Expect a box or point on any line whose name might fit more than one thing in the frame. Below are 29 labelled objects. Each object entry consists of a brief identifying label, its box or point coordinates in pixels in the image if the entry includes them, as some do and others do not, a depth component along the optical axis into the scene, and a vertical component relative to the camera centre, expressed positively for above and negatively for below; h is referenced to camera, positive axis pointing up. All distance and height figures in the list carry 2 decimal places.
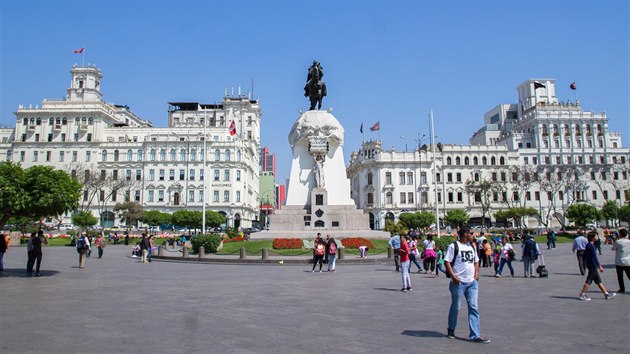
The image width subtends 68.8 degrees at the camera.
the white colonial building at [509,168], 86.56 +11.25
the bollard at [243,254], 26.86 -1.35
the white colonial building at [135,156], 83.88 +14.28
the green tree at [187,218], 62.66 +1.84
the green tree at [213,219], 65.75 +1.76
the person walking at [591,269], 12.41 -1.18
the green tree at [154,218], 66.69 +2.04
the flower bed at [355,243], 29.65 -0.88
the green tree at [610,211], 65.50 +2.04
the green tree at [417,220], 65.25 +1.23
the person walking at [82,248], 23.79 -0.76
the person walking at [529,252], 18.38 -1.02
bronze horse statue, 37.94 +11.78
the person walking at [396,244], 21.13 -0.73
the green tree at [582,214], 60.84 +1.64
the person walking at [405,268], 14.53 -1.24
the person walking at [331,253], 20.97 -1.06
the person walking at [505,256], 18.83 -1.18
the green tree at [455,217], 68.88 +1.62
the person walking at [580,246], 18.83 -0.83
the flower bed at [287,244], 29.47 -0.88
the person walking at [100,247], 32.62 -1.00
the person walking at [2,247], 20.44 -0.56
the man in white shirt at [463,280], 8.11 -0.94
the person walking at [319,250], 21.01 -0.94
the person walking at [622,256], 13.01 -0.86
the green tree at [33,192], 18.16 +1.69
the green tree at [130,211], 68.06 +3.19
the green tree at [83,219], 60.62 +1.87
